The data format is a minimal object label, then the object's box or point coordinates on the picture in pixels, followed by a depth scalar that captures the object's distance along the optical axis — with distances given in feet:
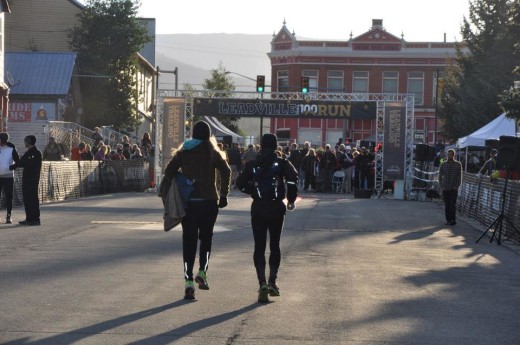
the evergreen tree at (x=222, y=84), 275.80
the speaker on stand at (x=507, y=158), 64.49
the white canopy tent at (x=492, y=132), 116.26
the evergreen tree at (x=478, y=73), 163.73
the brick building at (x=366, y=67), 265.34
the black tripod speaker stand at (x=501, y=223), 63.75
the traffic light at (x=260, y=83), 147.74
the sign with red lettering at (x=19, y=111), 170.60
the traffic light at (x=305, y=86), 148.77
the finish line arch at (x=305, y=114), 126.21
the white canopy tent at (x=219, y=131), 215.45
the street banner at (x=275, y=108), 135.23
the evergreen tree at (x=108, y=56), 188.85
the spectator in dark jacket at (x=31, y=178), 64.28
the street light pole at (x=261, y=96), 137.39
